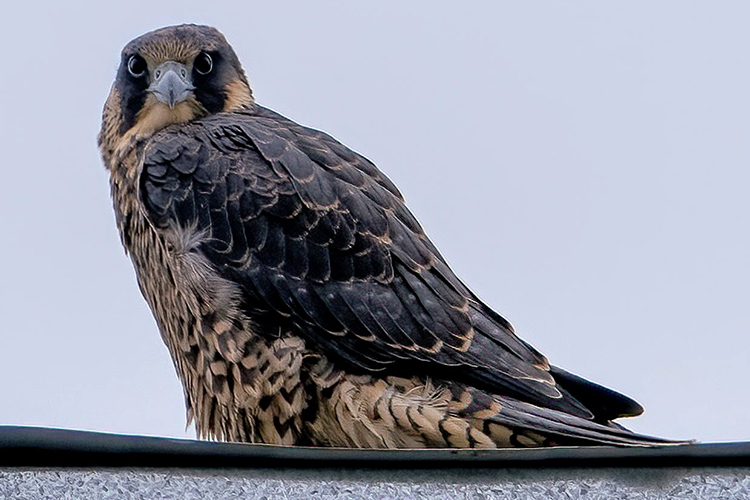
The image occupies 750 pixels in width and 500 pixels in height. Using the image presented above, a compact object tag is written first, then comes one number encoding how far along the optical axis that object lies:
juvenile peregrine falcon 7.90
